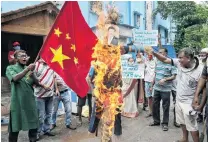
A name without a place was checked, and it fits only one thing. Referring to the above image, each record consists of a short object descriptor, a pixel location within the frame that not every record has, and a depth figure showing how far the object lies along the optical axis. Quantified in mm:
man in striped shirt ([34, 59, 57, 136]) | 3625
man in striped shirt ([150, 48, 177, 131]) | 4022
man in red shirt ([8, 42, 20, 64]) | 3388
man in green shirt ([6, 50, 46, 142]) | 2929
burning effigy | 2721
